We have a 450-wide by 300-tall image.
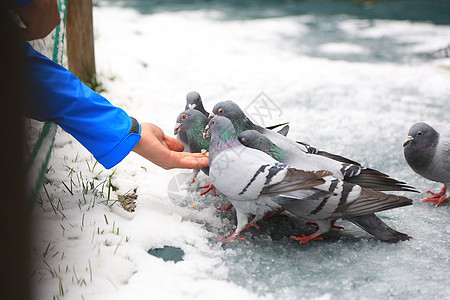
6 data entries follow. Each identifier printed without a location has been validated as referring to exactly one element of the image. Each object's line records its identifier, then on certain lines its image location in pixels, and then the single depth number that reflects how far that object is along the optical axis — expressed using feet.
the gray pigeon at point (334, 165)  7.89
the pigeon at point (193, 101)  10.14
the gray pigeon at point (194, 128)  9.27
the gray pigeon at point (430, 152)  9.02
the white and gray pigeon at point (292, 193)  7.07
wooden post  12.80
